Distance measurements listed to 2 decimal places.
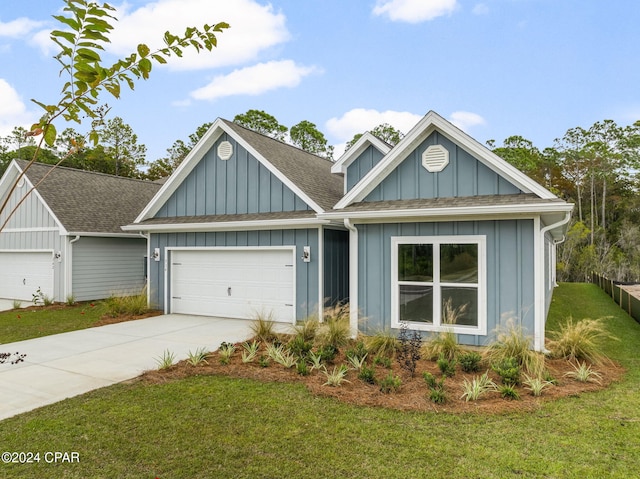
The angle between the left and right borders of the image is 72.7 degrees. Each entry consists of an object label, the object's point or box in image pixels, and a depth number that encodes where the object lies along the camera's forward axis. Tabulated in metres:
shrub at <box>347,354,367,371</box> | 6.73
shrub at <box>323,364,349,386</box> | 6.05
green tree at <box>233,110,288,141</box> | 35.34
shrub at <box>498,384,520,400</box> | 5.54
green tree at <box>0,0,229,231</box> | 1.68
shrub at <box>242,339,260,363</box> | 7.20
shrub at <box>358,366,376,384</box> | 6.19
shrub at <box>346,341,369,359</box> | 7.13
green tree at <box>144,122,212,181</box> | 41.09
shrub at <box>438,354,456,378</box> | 6.42
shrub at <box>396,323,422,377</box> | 6.59
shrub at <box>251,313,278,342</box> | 8.73
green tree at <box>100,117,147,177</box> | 40.19
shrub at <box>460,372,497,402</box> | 5.51
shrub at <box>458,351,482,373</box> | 6.57
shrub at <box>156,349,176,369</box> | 6.92
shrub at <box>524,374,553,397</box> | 5.63
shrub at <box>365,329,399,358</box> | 7.47
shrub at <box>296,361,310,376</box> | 6.61
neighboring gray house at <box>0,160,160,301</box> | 14.71
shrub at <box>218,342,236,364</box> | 7.26
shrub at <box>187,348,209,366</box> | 7.09
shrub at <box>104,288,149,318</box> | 12.05
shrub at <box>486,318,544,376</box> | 6.38
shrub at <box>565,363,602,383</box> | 6.17
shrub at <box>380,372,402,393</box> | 5.79
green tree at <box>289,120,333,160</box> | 36.09
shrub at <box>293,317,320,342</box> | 8.23
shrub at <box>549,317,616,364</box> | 7.12
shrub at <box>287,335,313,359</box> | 7.44
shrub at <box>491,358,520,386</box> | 5.95
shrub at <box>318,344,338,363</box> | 7.14
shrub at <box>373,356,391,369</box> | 6.89
